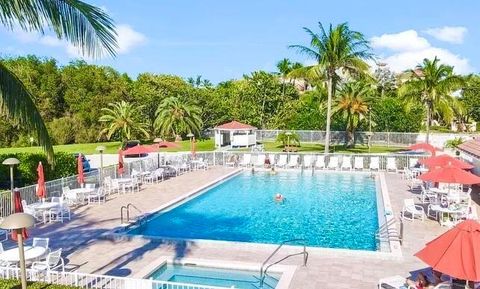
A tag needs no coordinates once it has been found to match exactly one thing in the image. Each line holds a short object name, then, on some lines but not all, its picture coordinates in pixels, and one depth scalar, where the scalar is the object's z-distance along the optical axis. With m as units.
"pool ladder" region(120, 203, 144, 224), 15.29
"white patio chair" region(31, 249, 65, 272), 10.13
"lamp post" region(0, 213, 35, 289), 6.70
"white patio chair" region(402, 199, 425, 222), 15.32
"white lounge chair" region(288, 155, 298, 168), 28.88
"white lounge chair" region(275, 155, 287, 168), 29.16
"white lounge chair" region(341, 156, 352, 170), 28.00
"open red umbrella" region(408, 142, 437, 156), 22.65
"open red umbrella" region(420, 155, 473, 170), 17.19
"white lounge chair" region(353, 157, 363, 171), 27.71
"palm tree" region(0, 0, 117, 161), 6.31
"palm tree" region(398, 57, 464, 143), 30.88
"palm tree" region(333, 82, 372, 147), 36.16
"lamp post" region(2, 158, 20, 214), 13.48
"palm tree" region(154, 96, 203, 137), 43.34
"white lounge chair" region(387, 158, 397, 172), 26.94
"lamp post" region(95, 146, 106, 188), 20.89
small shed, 39.41
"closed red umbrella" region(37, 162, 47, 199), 15.90
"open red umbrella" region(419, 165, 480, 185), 14.55
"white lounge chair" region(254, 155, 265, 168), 29.59
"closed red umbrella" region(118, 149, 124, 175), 21.58
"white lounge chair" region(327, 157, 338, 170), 28.27
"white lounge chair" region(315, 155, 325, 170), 28.59
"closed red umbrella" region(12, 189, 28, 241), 12.54
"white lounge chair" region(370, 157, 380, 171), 27.42
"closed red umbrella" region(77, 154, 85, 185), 18.75
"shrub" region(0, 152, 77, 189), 21.22
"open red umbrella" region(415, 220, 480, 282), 7.15
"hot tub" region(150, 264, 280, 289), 10.65
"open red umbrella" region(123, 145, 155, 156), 23.77
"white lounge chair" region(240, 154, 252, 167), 29.95
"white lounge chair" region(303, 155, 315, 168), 28.84
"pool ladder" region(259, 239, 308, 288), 10.74
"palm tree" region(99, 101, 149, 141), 42.12
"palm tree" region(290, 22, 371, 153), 32.09
